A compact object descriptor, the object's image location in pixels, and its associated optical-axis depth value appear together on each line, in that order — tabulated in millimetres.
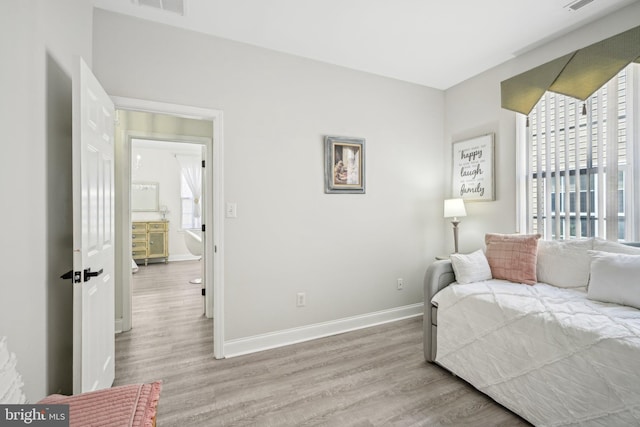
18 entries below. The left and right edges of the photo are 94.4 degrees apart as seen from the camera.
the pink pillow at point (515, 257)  2286
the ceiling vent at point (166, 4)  2078
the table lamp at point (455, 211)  3175
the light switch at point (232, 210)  2557
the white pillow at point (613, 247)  1951
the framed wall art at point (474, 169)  3135
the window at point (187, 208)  7352
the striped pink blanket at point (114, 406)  970
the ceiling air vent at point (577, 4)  2092
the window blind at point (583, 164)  2180
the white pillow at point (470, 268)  2311
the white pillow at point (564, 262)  2105
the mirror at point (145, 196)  6863
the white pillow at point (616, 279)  1714
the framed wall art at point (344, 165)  2971
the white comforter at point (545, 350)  1382
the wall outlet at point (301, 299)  2854
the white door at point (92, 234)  1472
